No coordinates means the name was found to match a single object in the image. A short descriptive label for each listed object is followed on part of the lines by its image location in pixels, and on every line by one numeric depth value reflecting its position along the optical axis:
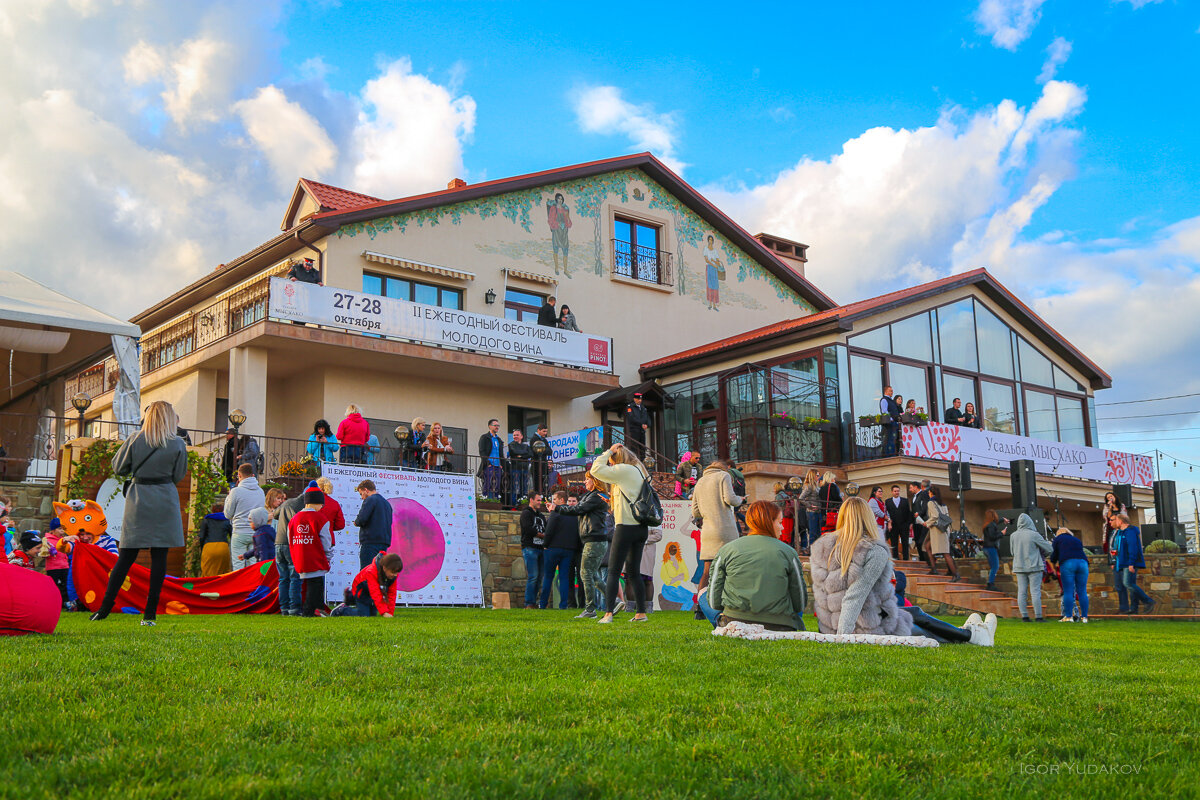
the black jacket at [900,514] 19.81
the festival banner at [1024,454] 24.64
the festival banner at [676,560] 16.75
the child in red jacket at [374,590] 11.27
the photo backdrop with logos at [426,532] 14.34
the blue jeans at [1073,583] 15.73
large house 21.72
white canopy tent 15.17
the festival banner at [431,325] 19.92
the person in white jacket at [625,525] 9.71
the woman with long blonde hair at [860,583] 7.44
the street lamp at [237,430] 16.95
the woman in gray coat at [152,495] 7.93
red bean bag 6.16
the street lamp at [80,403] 14.88
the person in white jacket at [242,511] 12.69
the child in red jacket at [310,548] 10.96
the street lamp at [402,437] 17.37
